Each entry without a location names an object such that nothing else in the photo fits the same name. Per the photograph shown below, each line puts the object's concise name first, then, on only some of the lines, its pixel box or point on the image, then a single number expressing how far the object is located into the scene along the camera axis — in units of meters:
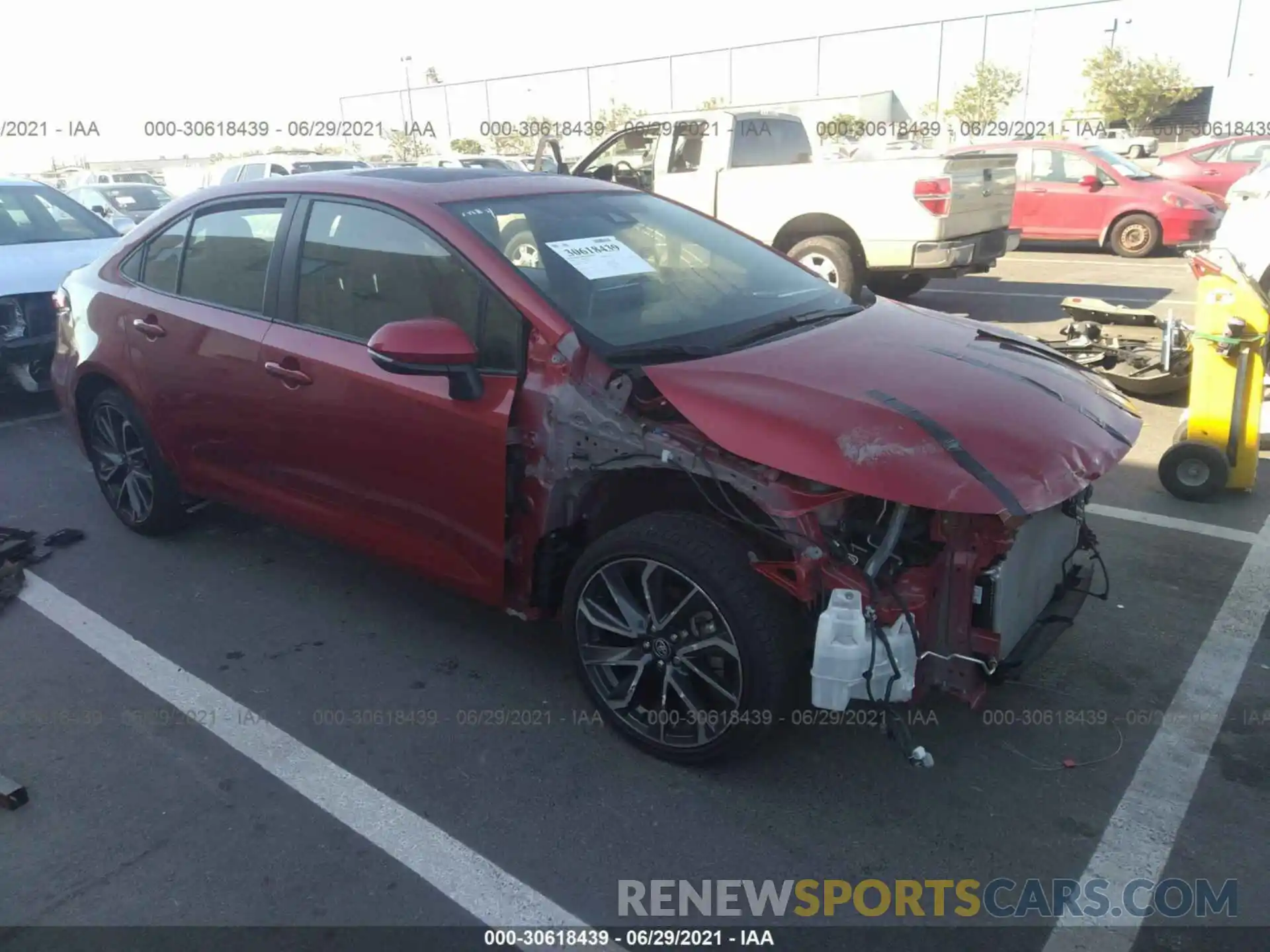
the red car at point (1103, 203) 13.04
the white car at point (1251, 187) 8.51
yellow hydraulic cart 4.94
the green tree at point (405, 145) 40.31
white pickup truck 8.92
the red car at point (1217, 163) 15.63
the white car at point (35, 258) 7.00
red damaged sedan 2.76
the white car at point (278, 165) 14.26
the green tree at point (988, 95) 42.75
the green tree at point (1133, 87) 38.44
